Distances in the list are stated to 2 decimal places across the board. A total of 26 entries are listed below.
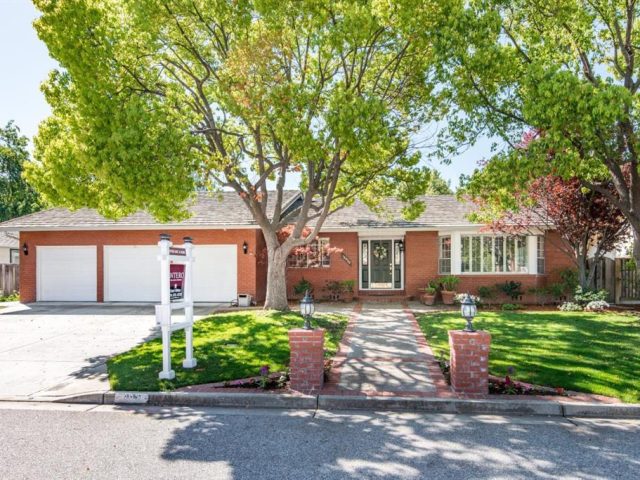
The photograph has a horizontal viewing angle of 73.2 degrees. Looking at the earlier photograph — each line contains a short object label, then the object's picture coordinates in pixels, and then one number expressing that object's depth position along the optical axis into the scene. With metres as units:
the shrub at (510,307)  14.91
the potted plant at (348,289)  17.16
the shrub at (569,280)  15.48
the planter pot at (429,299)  16.06
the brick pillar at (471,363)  5.93
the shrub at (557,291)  15.59
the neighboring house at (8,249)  27.39
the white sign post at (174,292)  6.71
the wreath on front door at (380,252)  18.27
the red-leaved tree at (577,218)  13.55
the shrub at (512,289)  16.08
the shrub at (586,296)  14.19
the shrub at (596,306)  13.89
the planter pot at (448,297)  16.03
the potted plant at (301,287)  17.42
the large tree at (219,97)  8.45
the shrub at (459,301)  15.78
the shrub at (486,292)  16.19
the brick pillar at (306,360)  6.23
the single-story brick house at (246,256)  16.67
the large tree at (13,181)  36.95
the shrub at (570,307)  14.13
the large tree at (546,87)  7.41
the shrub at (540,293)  15.86
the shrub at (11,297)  19.09
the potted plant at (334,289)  17.41
